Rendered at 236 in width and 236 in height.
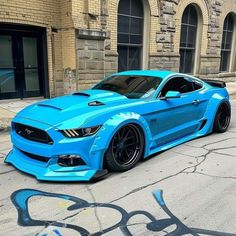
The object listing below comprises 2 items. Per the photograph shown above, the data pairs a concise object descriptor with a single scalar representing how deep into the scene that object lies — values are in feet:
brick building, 31.42
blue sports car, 12.50
